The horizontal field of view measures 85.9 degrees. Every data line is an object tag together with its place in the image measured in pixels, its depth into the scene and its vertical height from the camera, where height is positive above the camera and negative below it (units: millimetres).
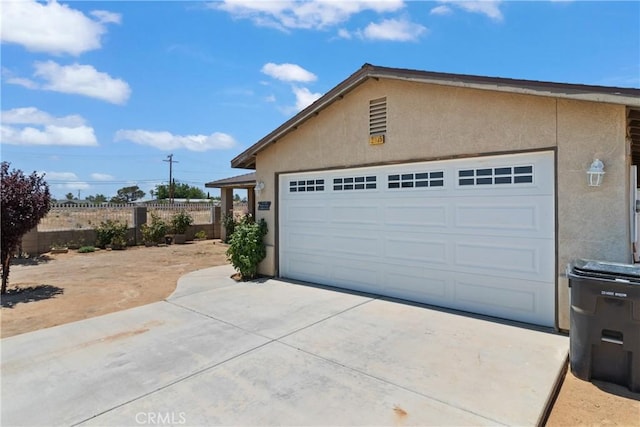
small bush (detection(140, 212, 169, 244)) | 17656 -914
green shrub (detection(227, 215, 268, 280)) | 9188 -985
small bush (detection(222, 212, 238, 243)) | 18125 -576
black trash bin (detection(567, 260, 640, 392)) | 3629 -1253
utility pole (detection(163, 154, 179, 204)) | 52003 +7338
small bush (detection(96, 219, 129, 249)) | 16375 -1039
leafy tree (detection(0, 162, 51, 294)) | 8078 +156
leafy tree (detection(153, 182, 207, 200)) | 71425 +4704
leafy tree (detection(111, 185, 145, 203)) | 82281 +5107
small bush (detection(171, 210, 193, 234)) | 19016 -526
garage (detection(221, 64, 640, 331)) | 4922 +423
